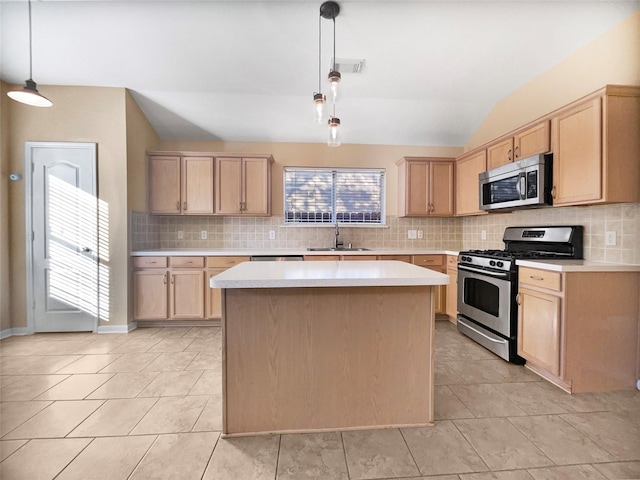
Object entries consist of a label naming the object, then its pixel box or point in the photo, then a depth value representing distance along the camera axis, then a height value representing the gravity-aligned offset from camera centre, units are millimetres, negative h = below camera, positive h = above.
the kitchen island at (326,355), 1596 -680
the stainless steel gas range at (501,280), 2514 -425
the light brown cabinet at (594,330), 2074 -687
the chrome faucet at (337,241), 4148 -73
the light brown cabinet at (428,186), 3938 +695
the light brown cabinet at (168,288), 3445 -635
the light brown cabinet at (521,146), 2516 +889
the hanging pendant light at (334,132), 1991 +735
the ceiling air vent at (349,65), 2881 +1767
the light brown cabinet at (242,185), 3789 +677
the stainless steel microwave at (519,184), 2480 +504
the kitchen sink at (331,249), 4020 -180
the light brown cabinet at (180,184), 3721 +676
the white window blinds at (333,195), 4223 +606
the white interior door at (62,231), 3221 +51
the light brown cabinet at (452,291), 3467 -676
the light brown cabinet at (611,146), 2041 +660
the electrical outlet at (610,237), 2264 -4
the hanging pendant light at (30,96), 2097 +1047
